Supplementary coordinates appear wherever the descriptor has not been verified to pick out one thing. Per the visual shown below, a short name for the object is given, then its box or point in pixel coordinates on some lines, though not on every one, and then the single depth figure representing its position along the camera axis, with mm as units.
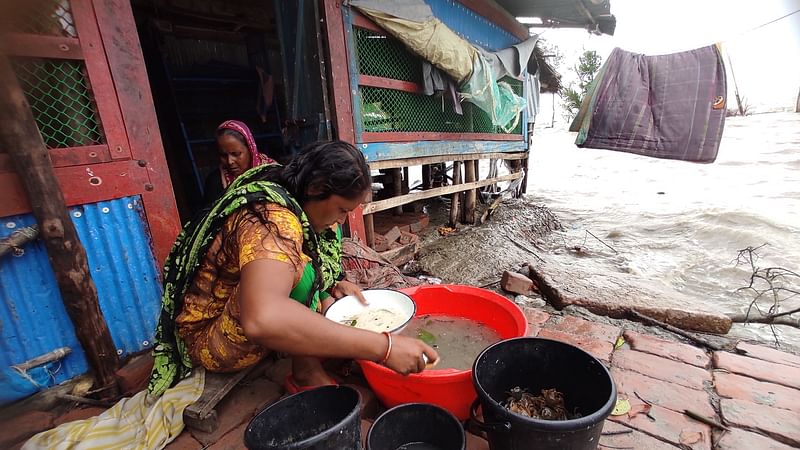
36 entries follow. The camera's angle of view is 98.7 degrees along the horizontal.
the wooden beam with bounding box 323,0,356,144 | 2809
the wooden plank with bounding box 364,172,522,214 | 3523
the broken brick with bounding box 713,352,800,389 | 1646
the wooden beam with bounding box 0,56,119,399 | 1469
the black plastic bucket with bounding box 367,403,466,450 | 1188
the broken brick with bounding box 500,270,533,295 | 2791
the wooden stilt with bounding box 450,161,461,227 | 5137
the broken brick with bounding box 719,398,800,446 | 1348
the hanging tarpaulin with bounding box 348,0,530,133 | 3127
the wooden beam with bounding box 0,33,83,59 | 1531
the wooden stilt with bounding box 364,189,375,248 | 3564
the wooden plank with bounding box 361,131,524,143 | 3336
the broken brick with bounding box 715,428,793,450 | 1309
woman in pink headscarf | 2867
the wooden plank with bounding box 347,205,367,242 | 3211
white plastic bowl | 1691
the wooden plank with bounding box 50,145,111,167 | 1647
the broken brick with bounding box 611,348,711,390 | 1662
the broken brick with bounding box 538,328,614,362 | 1877
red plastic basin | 1282
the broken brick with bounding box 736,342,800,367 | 1799
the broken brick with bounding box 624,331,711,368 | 1810
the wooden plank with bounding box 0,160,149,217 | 1527
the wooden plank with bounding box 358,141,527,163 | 3386
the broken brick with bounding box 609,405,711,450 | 1347
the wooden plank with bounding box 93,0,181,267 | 1804
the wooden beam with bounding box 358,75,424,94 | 3214
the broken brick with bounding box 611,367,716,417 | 1505
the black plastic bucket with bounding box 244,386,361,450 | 1097
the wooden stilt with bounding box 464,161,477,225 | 5336
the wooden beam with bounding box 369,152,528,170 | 3510
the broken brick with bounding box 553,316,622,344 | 2031
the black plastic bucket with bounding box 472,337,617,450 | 987
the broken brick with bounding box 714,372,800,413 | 1505
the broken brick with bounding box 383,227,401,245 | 3953
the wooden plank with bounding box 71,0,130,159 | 1711
